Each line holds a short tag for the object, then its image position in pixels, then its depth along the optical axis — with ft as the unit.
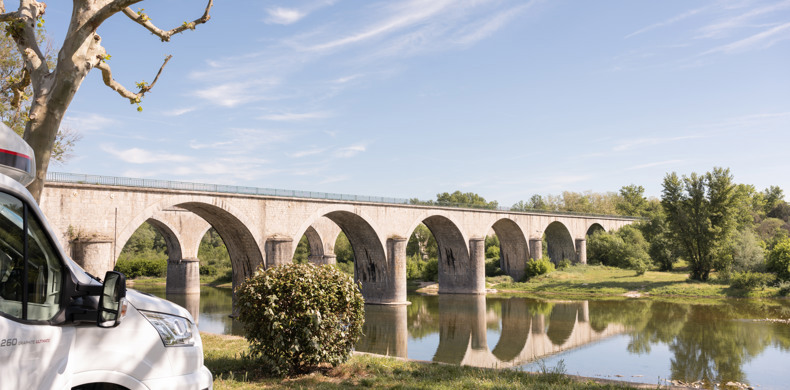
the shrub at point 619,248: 155.94
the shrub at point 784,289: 100.09
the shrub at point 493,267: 156.93
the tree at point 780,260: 105.19
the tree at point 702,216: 115.44
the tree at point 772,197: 254.22
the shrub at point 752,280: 104.36
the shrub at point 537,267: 143.54
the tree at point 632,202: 268.41
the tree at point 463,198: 282.77
